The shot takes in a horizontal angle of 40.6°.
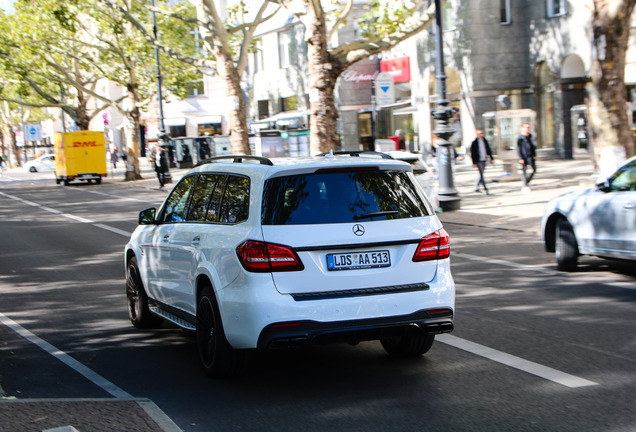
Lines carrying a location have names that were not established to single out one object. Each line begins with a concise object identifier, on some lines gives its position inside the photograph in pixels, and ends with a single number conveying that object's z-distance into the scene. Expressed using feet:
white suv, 19.06
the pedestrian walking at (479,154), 77.92
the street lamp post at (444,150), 64.44
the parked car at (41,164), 237.43
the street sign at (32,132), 235.81
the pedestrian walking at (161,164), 117.08
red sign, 145.69
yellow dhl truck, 145.28
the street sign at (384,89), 88.64
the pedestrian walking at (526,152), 74.54
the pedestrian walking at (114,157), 214.28
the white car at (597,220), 33.45
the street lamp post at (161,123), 126.92
